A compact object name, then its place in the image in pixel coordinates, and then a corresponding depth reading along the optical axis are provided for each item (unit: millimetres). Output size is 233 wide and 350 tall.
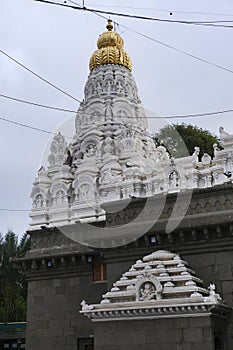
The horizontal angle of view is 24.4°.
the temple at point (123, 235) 14883
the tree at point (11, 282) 33656
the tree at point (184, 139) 30703
